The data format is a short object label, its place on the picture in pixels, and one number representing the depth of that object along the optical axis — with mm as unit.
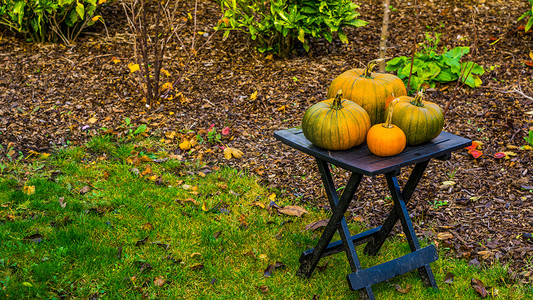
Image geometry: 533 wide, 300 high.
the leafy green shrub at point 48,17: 6102
